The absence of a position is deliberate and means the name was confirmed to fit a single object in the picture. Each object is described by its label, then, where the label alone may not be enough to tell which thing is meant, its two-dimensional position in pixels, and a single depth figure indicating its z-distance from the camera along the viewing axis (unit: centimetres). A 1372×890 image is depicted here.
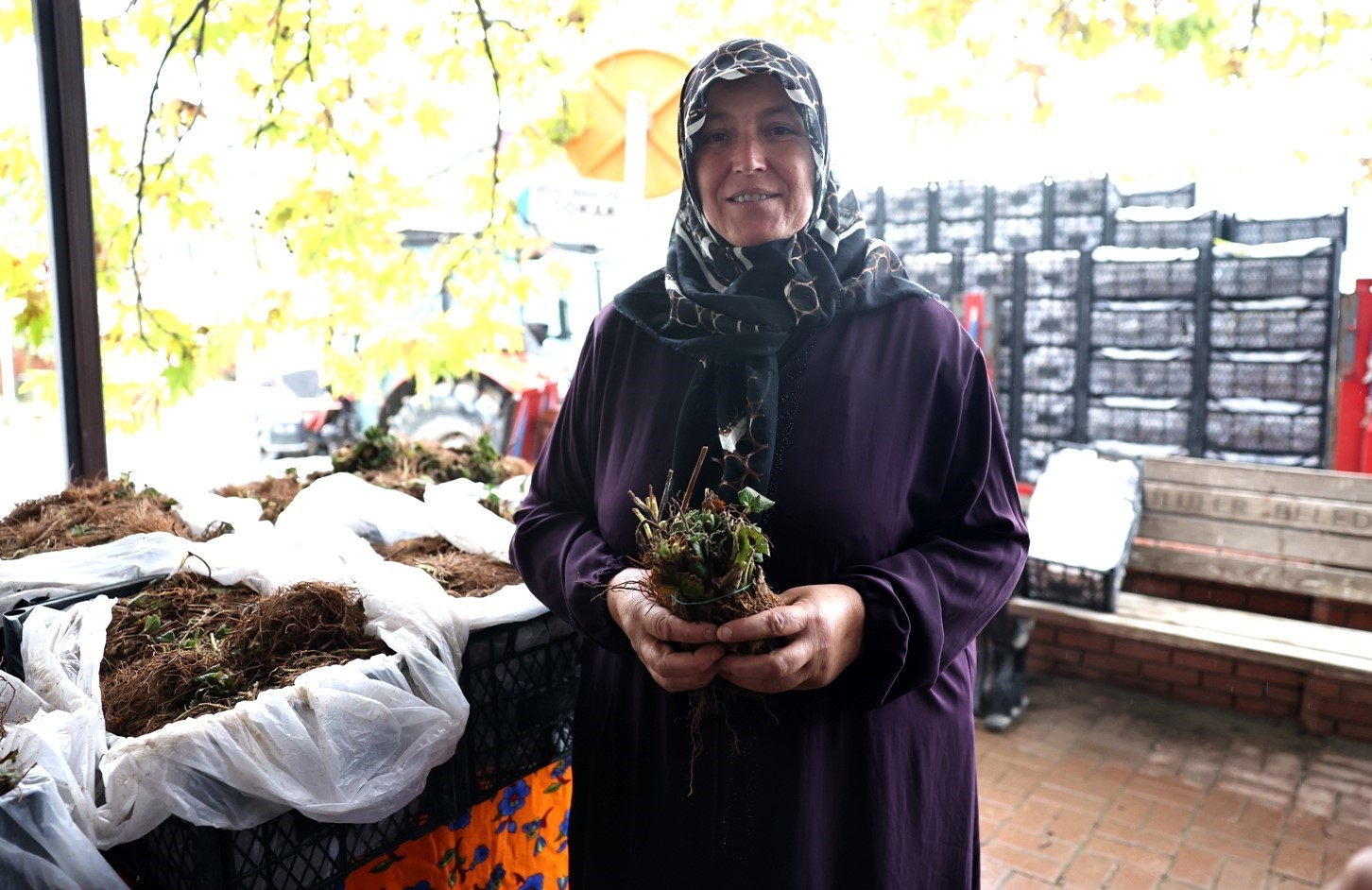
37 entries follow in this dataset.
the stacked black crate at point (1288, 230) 536
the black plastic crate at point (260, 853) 138
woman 141
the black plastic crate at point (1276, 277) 525
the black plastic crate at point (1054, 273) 611
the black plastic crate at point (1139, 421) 574
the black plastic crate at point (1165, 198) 609
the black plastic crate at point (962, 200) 666
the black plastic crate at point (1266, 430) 529
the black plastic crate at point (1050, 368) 614
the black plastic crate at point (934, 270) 659
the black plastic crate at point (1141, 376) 575
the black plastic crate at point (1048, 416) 615
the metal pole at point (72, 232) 272
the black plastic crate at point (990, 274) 636
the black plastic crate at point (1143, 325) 572
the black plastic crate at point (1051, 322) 612
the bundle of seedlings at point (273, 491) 264
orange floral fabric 175
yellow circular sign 400
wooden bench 372
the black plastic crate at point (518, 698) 182
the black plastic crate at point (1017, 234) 647
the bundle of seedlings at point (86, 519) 219
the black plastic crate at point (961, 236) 669
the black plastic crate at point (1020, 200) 641
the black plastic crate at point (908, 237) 693
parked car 872
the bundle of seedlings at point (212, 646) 157
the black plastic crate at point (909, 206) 690
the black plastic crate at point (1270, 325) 529
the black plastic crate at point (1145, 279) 570
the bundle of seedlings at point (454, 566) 204
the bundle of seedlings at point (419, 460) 302
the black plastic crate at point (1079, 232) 623
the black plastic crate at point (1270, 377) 530
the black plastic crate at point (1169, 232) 574
